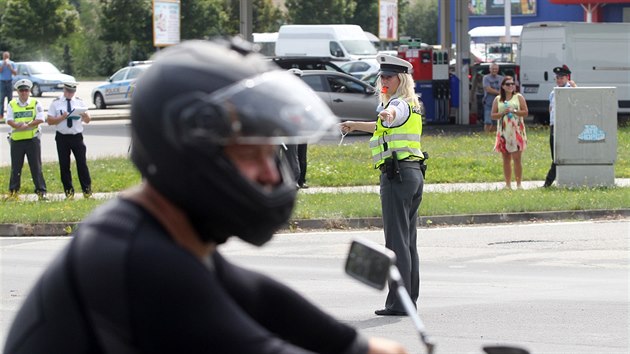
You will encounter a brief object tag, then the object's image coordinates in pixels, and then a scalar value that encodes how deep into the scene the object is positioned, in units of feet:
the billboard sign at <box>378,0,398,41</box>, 170.19
